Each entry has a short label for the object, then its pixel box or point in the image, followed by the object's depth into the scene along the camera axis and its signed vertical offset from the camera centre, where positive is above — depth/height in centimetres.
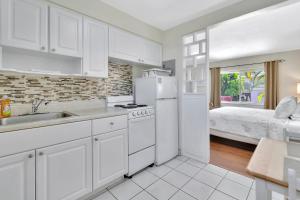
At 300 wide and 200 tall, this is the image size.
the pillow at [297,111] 294 -25
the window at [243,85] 529 +56
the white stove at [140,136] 198 -54
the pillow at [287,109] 278 -19
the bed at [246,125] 257 -50
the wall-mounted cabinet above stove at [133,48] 214 +84
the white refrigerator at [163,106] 230 -12
